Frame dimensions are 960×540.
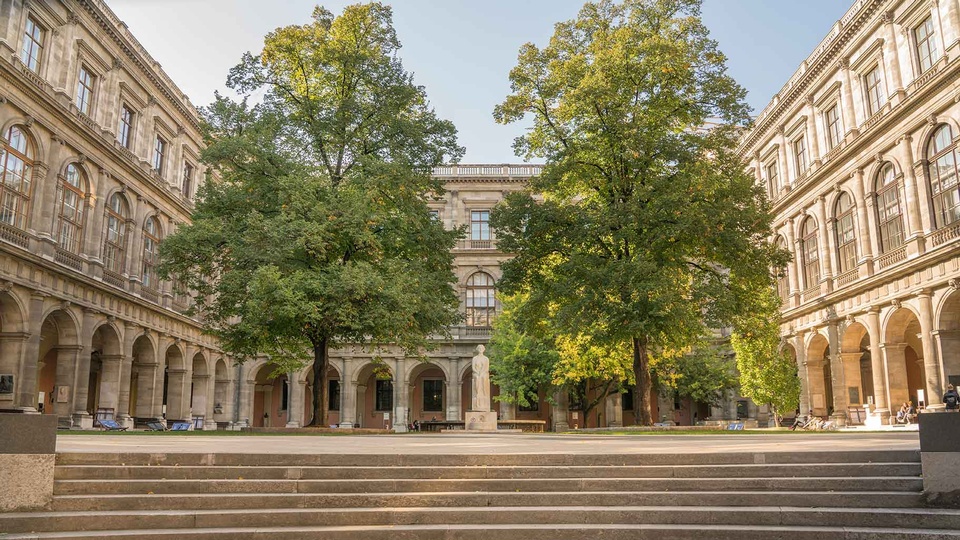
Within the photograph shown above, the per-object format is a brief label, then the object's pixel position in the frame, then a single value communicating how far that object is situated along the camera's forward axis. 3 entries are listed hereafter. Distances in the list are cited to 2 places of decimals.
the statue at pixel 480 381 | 26.44
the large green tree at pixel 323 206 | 20.92
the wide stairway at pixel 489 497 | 7.43
